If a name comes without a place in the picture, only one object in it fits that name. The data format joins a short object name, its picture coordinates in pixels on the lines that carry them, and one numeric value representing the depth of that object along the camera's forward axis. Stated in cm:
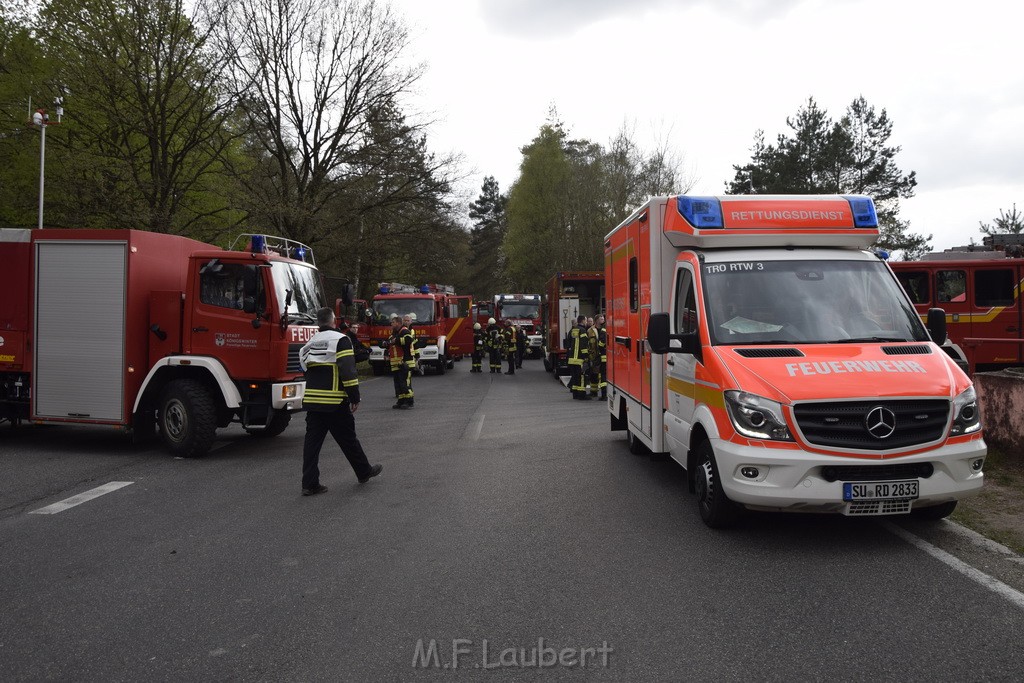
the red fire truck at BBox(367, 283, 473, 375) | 2711
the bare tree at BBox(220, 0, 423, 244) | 2680
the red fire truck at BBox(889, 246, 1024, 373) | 1687
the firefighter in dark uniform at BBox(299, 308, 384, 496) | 786
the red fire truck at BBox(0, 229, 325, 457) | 1026
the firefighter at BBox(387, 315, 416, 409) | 1627
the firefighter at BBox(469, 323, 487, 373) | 3016
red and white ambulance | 544
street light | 1956
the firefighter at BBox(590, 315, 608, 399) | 1780
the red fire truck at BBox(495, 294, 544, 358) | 3744
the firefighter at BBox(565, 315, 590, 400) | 1772
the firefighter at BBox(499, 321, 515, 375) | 2762
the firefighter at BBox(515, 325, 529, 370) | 3023
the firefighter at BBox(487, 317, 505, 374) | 2830
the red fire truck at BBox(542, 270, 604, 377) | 2412
